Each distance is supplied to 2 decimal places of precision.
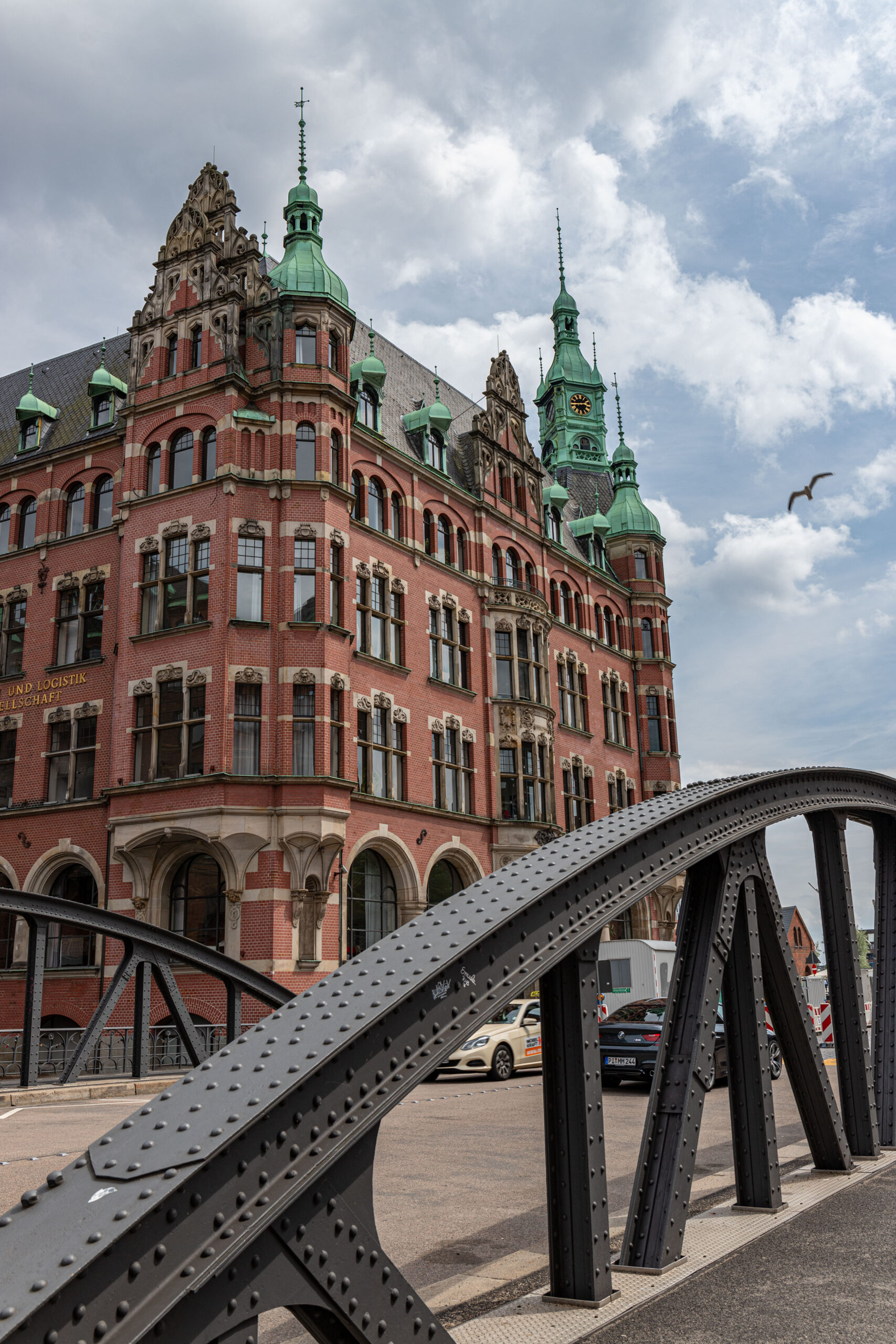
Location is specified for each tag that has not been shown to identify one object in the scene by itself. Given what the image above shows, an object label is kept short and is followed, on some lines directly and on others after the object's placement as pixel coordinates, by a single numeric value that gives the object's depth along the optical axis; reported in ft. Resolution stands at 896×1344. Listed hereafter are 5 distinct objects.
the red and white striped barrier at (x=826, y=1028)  63.67
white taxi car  62.95
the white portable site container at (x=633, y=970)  89.40
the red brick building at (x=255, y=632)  84.48
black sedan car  54.29
